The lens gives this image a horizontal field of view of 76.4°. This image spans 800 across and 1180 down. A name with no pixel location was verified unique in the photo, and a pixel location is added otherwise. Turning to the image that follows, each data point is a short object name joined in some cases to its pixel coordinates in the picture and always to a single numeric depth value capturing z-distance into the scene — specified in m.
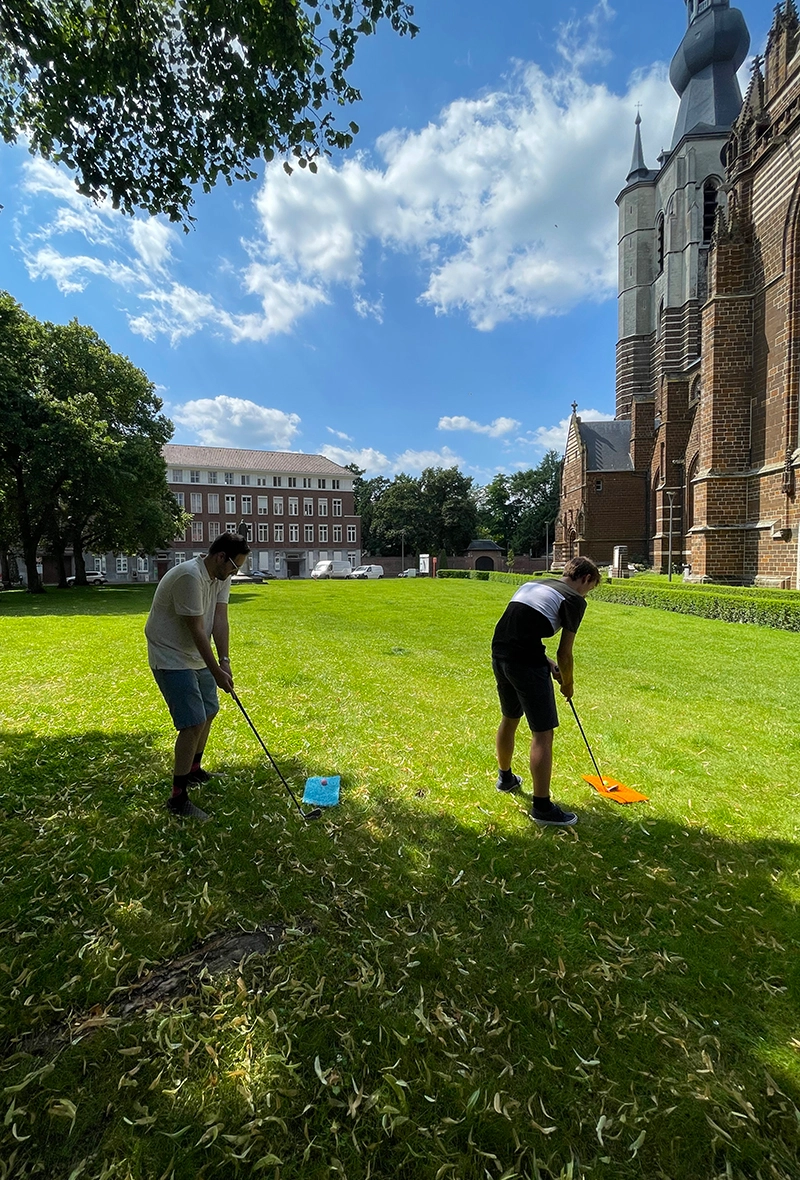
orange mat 4.16
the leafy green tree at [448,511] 64.56
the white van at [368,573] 50.03
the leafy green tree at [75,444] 21.36
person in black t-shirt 3.61
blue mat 4.04
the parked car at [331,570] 48.05
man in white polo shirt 3.52
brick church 17.70
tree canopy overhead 4.24
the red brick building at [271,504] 57.56
